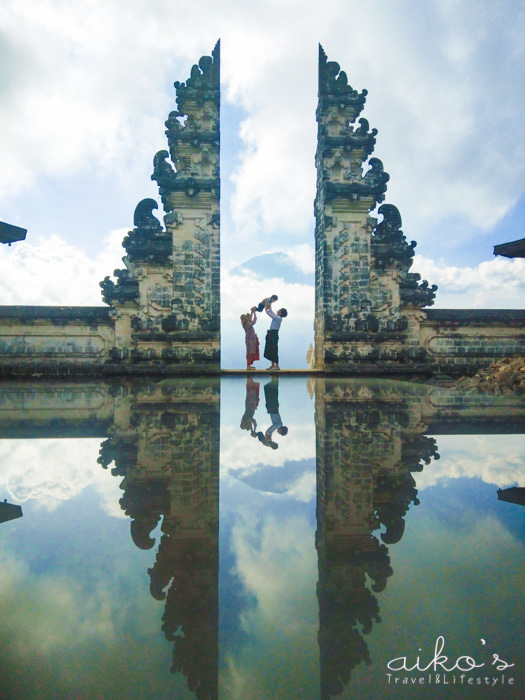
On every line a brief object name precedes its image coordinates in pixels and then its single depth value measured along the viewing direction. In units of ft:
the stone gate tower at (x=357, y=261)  36.88
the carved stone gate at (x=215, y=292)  35.53
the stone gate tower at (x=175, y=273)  35.58
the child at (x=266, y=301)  36.17
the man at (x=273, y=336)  36.14
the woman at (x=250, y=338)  37.53
